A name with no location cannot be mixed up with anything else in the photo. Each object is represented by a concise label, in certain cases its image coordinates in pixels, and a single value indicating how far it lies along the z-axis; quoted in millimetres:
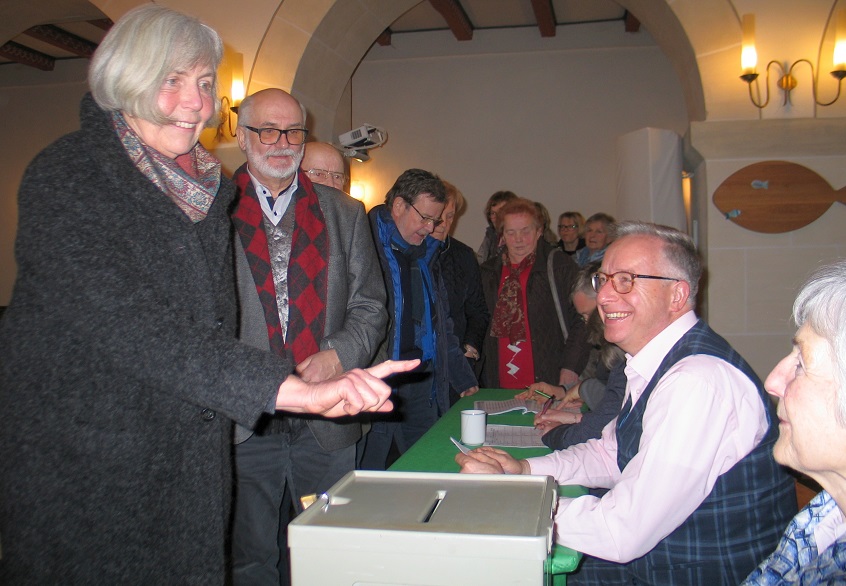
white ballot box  932
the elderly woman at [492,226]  4680
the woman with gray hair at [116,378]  1097
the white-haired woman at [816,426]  1024
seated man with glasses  1443
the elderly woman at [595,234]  5750
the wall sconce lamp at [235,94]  4078
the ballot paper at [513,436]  2250
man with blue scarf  3053
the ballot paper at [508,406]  2727
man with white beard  2033
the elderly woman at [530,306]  3838
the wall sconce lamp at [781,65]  3688
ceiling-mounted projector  4453
